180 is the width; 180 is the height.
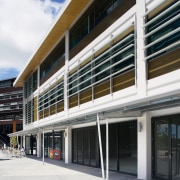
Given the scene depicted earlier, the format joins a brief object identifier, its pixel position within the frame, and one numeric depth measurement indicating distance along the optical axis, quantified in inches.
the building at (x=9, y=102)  2014.3
